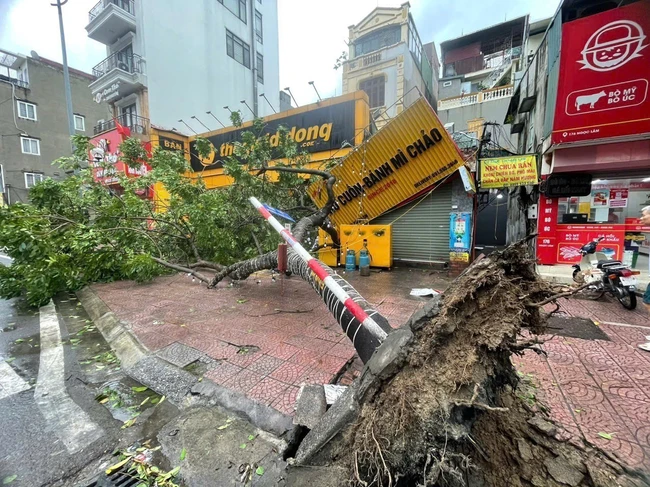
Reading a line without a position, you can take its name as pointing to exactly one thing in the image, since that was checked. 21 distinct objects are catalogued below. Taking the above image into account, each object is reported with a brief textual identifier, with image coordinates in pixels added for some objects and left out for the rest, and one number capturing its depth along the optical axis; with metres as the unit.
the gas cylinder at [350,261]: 8.43
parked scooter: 4.40
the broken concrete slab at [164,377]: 2.67
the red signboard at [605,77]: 5.89
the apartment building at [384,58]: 19.20
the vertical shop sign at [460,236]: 7.43
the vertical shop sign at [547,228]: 7.40
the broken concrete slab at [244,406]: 2.13
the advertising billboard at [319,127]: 10.40
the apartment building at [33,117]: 20.00
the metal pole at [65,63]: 9.92
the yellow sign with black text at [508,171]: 7.20
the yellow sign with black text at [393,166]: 7.34
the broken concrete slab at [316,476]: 1.36
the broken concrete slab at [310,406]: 2.01
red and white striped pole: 1.94
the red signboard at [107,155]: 7.57
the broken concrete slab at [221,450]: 1.74
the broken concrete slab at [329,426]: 1.49
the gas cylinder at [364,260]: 7.68
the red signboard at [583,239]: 6.73
